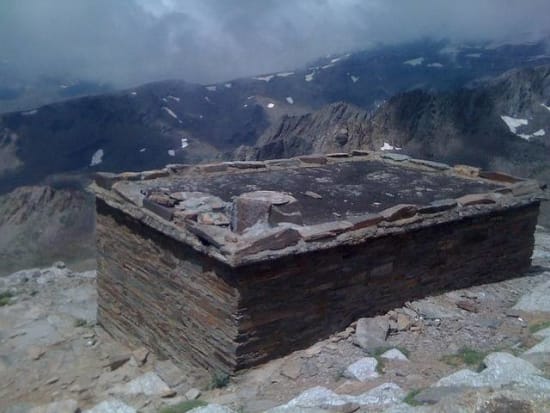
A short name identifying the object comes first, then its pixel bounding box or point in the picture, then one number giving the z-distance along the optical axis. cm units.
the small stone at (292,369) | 697
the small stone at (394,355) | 709
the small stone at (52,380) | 865
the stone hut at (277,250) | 702
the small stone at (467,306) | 869
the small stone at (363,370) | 662
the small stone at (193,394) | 696
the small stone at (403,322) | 805
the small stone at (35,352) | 960
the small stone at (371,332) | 755
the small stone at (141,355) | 863
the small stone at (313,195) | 948
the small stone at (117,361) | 867
